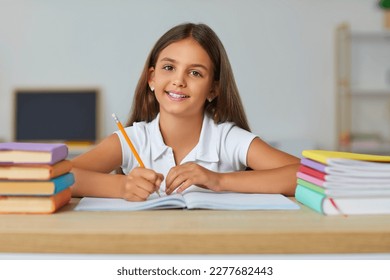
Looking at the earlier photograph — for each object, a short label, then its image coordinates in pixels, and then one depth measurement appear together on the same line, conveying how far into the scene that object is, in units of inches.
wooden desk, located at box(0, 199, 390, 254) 40.4
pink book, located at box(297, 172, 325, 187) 46.9
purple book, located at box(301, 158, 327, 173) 47.0
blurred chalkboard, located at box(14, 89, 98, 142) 193.9
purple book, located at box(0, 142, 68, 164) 46.6
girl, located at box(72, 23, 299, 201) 71.1
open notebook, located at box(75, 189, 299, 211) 48.0
